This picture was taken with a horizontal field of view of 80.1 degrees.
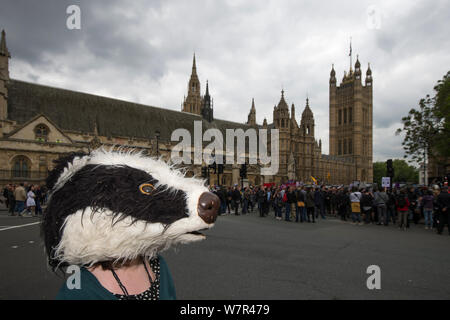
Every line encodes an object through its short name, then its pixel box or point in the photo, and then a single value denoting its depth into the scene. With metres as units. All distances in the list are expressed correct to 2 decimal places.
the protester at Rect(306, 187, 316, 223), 12.91
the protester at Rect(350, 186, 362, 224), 12.46
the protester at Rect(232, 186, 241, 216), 16.18
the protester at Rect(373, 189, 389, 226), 11.95
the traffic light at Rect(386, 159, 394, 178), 15.84
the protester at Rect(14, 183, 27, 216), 12.99
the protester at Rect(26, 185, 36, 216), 12.87
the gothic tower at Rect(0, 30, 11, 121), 26.58
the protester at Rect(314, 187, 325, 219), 15.27
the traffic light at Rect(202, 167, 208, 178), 23.25
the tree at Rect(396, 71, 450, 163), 19.11
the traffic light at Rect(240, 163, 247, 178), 21.27
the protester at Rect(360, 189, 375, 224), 12.09
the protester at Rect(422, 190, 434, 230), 10.89
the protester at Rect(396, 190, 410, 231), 10.80
